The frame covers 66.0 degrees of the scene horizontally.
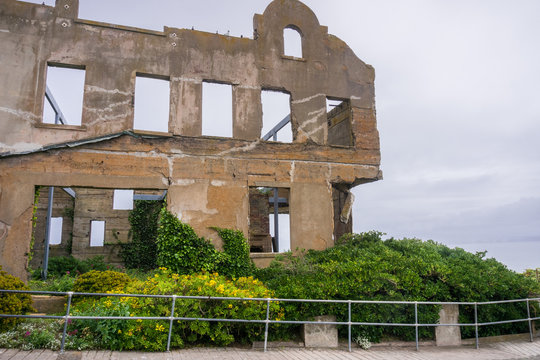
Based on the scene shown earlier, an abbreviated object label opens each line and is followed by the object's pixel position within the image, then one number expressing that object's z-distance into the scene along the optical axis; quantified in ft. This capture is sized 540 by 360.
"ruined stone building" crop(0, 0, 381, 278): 38.96
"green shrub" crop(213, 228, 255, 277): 41.57
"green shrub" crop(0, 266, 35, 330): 24.80
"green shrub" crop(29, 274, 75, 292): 34.86
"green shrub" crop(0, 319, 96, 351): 23.16
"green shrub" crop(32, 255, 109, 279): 56.06
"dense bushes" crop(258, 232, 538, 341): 29.94
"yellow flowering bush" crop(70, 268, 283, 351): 24.06
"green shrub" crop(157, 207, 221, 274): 40.09
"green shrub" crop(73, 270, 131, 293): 31.86
